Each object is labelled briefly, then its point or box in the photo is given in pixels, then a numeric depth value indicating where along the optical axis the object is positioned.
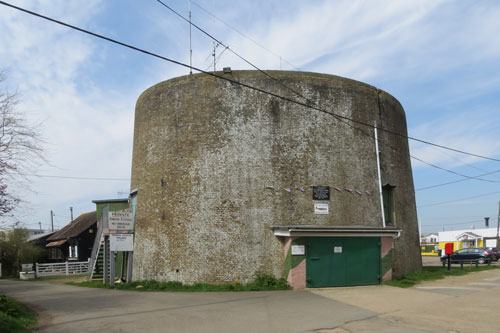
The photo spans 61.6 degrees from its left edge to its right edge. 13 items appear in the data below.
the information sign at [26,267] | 31.71
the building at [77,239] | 38.72
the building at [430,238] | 92.06
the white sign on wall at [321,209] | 16.72
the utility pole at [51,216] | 74.90
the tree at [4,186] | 11.50
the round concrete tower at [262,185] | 15.91
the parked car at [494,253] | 33.50
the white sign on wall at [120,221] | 17.47
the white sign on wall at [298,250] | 15.28
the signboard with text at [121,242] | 17.00
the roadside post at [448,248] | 21.92
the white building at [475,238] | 55.44
